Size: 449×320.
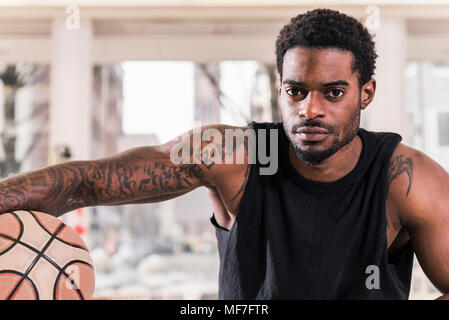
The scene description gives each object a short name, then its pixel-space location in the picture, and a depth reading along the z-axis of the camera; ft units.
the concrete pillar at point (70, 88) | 15.15
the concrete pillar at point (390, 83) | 14.87
